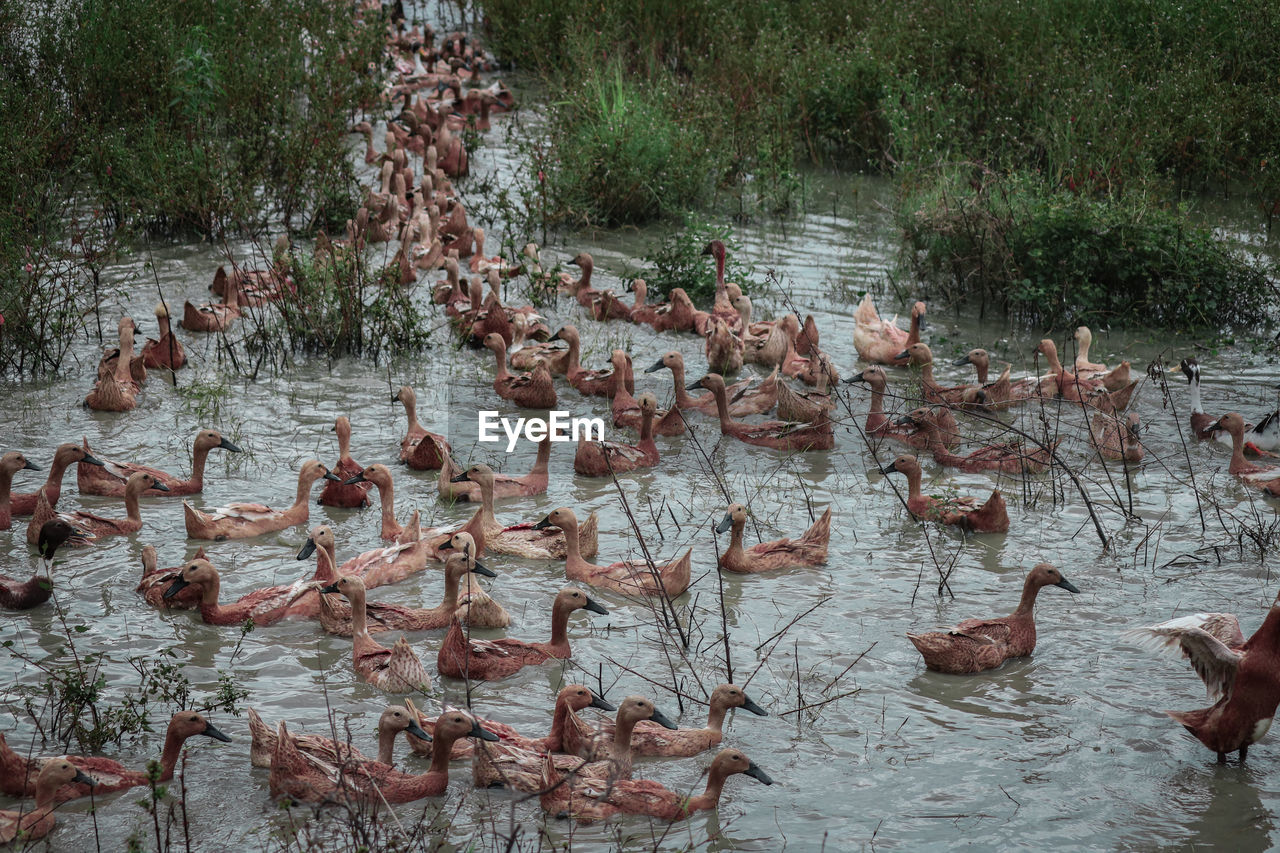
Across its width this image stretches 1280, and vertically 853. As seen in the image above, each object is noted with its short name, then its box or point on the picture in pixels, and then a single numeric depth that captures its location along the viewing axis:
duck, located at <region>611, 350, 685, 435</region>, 10.19
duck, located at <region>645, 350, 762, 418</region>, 10.46
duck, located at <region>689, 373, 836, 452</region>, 9.88
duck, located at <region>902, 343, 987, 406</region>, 10.28
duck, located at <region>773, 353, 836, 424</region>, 10.10
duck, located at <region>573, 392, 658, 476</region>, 9.34
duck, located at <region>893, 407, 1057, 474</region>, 9.26
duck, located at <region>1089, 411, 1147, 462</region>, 9.39
